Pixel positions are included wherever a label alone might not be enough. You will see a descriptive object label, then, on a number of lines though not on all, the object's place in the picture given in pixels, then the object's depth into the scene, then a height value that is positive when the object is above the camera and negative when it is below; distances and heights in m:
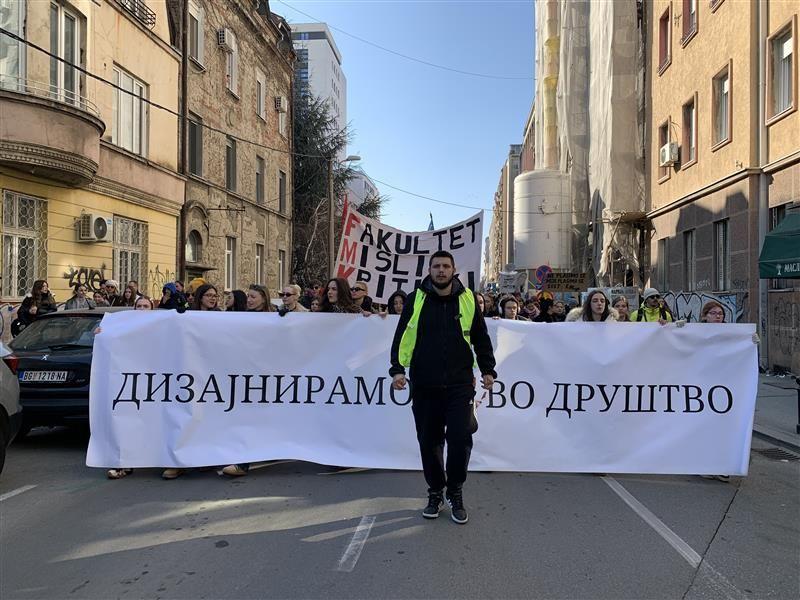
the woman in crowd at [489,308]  10.04 -0.07
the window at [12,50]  12.56 +4.62
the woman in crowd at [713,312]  7.15 -0.07
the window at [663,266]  21.55 +1.25
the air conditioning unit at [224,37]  23.53 +9.08
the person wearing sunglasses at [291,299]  7.19 +0.03
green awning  11.67 +0.97
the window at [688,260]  19.34 +1.30
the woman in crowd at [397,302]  8.68 +0.01
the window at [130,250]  17.38 +1.32
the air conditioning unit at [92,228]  15.22 +1.61
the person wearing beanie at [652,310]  9.27 -0.07
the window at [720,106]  17.17 +5.11
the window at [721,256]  17.06 +1.27
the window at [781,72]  14.22 +5.01
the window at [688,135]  19.44 +4.93
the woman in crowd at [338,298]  7.10 +0.04
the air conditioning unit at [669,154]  19.89 +4.45
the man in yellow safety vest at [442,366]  4.93 -0.46
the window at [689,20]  18.98 +8.11
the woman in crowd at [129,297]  13.37 +0.06
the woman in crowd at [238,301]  7.69 +0.00
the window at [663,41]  21.42 +8.39
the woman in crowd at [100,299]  13.37 +0.02
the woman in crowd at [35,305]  11.33 -0.10
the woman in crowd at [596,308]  7.20 -0.04
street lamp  28.11 +3.40
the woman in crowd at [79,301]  11.69 -0.03
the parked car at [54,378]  7.07 -0.83
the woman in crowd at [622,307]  8.42 -0.03
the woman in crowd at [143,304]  7.39 -0.04
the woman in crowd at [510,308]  8.48 -0.05
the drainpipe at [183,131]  20.59 +5.14
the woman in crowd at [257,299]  7.08 +0.02
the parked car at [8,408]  5.73 -0.93
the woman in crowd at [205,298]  7.12 +0.03
